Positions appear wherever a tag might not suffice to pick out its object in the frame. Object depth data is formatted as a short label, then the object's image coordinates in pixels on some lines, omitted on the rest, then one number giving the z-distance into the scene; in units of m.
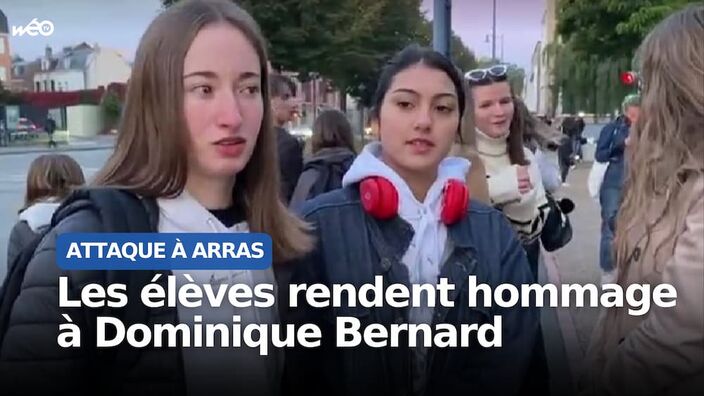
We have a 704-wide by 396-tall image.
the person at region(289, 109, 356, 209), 2.63
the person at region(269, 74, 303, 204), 2.80
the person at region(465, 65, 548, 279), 2.16
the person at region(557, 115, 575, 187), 7.90
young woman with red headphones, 1.28
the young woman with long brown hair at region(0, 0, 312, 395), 1.00
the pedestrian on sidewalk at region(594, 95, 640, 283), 4.09
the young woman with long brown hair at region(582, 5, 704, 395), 1.12
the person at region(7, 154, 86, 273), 1.60
